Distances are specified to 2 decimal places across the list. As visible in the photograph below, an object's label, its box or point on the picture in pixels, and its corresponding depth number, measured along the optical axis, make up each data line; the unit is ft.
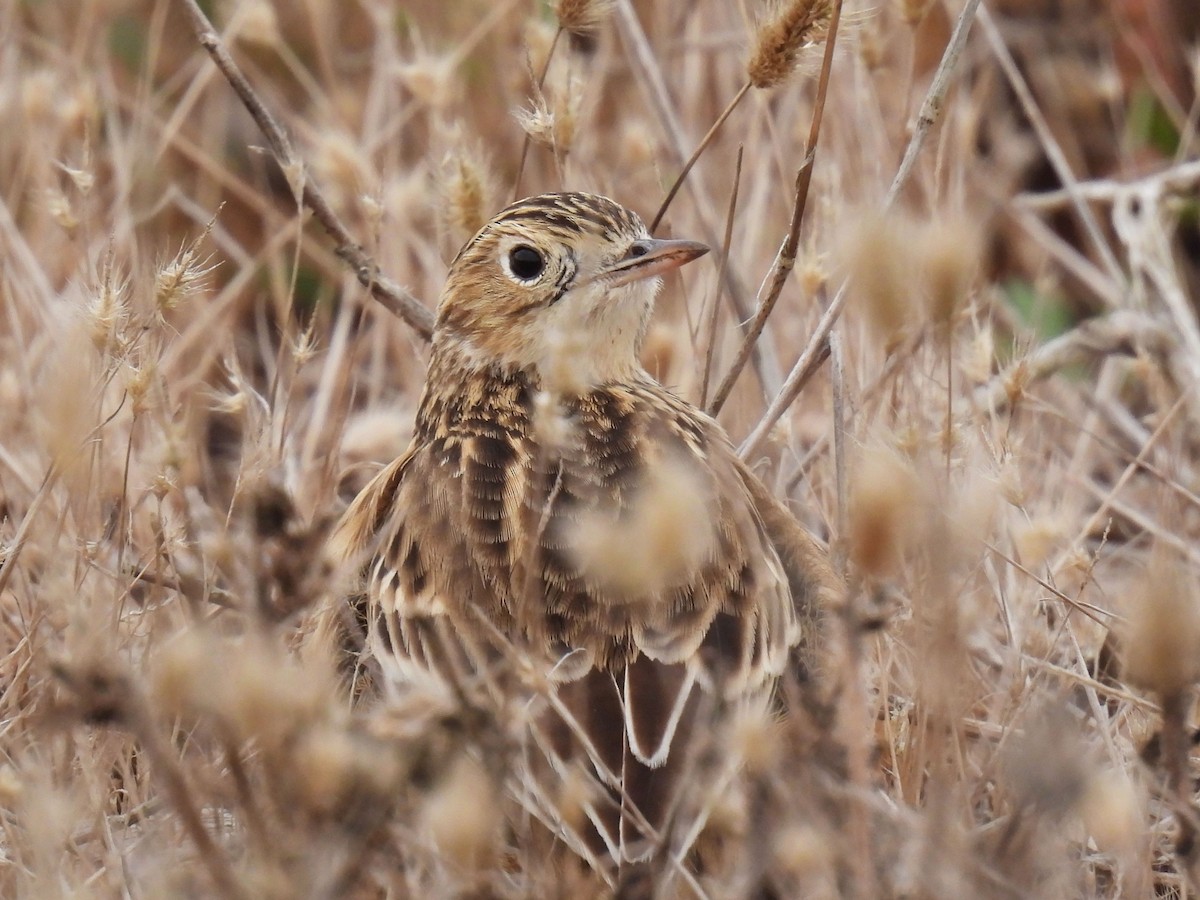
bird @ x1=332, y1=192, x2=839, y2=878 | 16.34
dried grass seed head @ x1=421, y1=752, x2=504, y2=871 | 12.00
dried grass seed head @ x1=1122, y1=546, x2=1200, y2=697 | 12.20
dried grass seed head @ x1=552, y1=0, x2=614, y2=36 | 21.59
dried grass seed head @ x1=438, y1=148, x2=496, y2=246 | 24.07
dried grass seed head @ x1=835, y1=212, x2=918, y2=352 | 12.96
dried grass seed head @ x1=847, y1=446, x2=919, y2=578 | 12.49
